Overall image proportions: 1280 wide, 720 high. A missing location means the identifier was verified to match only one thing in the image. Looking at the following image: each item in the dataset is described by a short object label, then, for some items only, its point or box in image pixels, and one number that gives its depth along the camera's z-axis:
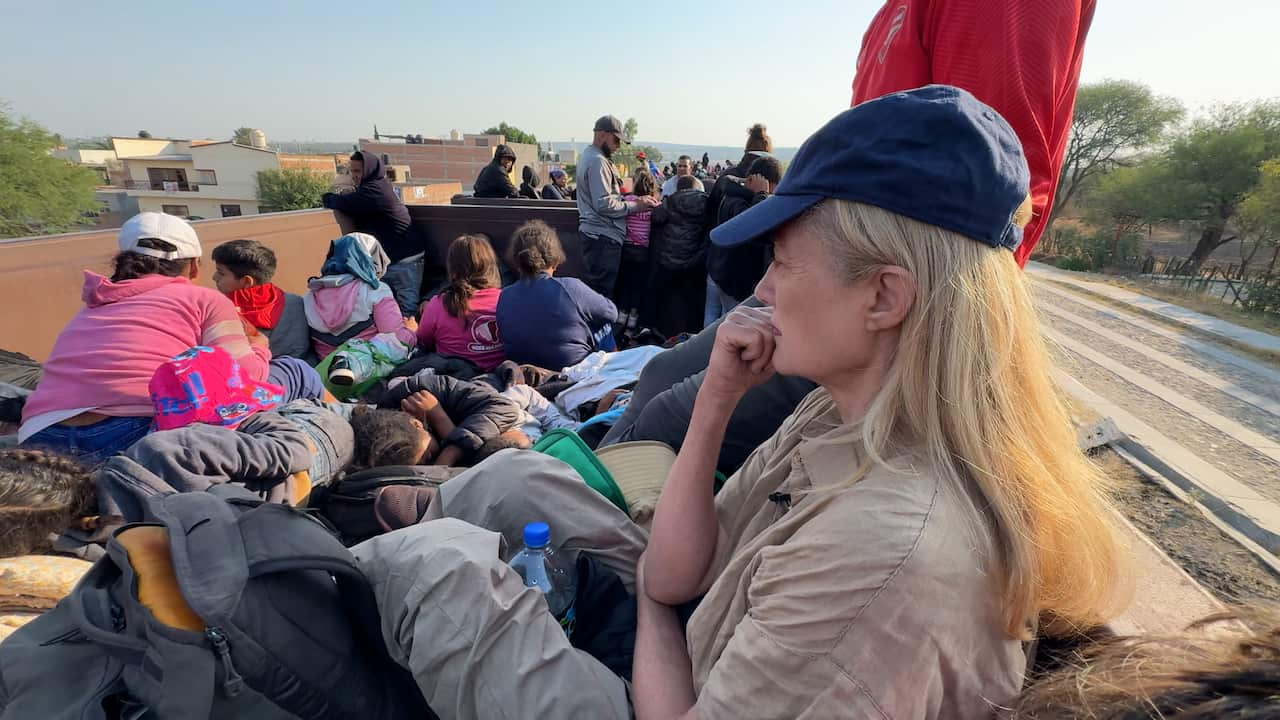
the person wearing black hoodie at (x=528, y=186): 10.34
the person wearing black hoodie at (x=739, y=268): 3.24
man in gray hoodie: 5.51
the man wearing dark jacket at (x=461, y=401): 3.08
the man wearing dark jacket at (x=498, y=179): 8.50
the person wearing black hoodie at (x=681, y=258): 5.50
